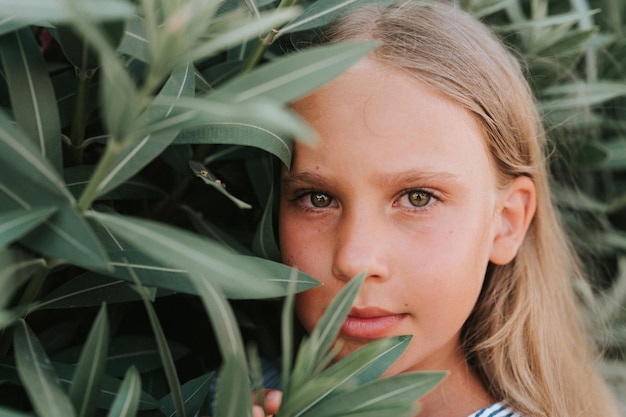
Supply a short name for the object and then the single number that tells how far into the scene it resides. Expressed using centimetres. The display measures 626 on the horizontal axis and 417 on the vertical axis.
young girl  101
